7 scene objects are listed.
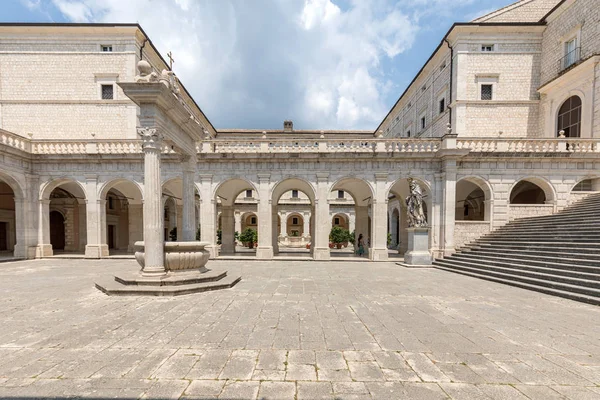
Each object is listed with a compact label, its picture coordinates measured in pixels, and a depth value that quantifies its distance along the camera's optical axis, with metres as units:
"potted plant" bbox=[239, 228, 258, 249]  27.36
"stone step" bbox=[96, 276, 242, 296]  6.95
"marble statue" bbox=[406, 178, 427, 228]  14.22
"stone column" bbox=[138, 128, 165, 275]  7.27
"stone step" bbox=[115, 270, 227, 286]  7.22
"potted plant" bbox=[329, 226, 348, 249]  27.91
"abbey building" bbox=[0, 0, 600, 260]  14.95
